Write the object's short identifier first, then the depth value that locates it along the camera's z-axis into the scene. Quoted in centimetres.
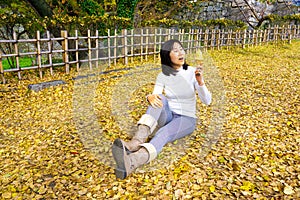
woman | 279
